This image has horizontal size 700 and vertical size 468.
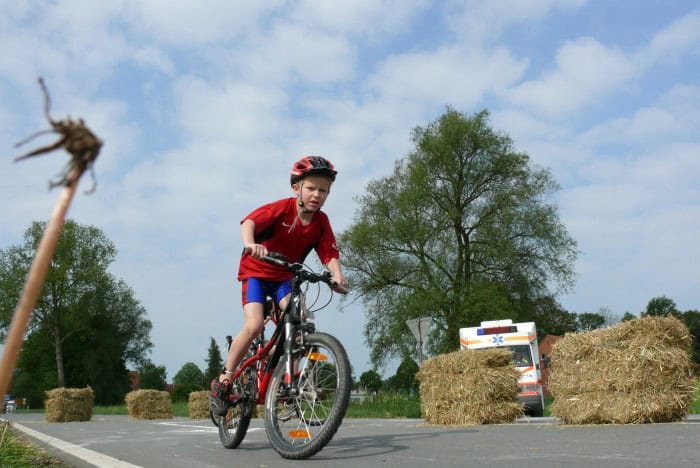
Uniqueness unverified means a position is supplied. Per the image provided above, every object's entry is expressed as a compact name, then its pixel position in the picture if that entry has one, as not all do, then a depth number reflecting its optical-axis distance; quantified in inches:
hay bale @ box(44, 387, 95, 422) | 868.6
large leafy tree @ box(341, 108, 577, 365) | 1412.4
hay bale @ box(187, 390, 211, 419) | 818.8
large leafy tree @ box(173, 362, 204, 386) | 5512.3
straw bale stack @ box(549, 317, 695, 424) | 342.6
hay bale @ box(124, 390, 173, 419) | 884.0
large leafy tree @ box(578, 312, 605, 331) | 4227.4
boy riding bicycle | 218.2
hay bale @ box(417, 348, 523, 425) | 454.3
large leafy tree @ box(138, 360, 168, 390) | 4065.0
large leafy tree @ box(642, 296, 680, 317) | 4384.8
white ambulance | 839.7
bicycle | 185.5
